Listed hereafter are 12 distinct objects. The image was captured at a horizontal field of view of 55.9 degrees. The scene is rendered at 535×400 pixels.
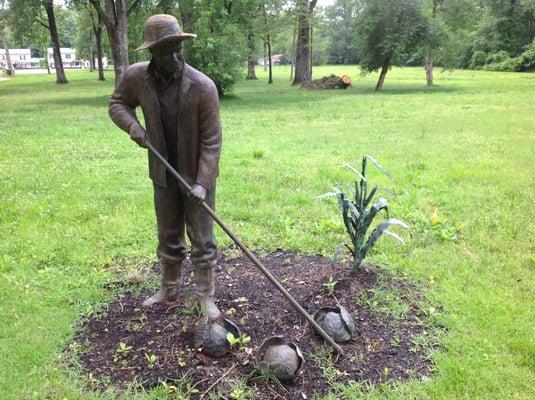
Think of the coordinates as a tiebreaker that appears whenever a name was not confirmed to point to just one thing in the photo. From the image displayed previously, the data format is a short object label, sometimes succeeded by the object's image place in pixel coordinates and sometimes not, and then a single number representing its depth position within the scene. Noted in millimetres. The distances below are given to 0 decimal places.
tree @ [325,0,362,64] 69688
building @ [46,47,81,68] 117650
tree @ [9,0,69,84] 27625
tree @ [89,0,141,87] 16984
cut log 27516
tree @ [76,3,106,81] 32706
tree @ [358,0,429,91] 22859
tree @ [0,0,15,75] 29528
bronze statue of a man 3188
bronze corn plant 4105
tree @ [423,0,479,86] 23016
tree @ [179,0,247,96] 18641
